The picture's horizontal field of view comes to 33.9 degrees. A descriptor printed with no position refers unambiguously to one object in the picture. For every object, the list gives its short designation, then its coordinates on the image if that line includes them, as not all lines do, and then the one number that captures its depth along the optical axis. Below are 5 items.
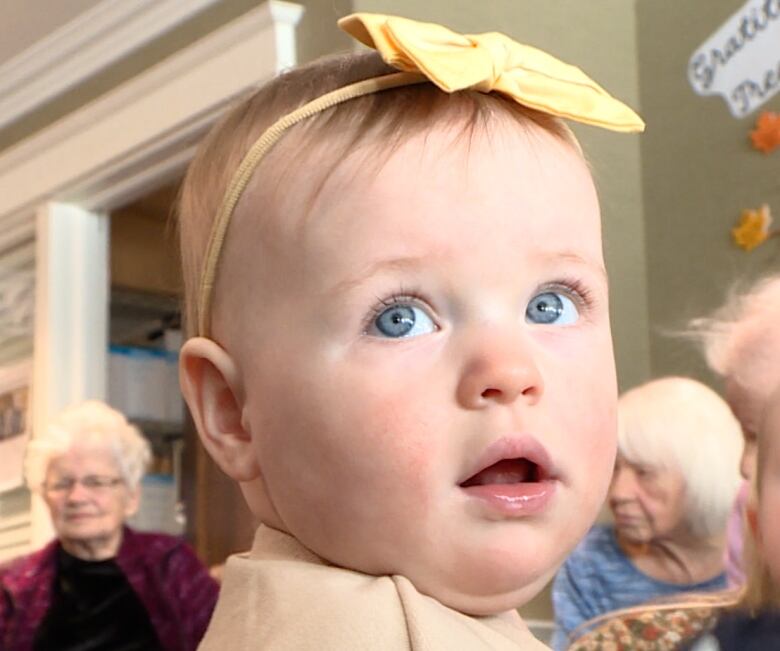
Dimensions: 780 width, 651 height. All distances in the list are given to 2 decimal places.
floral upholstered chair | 1.20
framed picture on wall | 3.46
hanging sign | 2.48
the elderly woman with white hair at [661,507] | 1.87
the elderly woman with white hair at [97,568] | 2.41
